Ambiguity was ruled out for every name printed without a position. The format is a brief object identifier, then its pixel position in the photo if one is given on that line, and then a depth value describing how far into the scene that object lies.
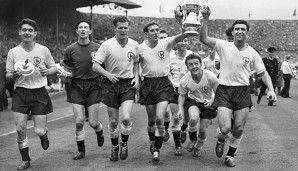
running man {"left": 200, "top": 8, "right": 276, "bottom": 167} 6.88
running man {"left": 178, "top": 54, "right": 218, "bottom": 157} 7.63
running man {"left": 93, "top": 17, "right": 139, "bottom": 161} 7.27
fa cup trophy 6.39
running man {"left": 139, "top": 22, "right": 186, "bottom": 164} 7.32
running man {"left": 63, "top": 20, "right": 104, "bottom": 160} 7.52
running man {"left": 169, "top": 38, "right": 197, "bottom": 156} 8.70
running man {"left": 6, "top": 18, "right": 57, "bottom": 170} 6.79
